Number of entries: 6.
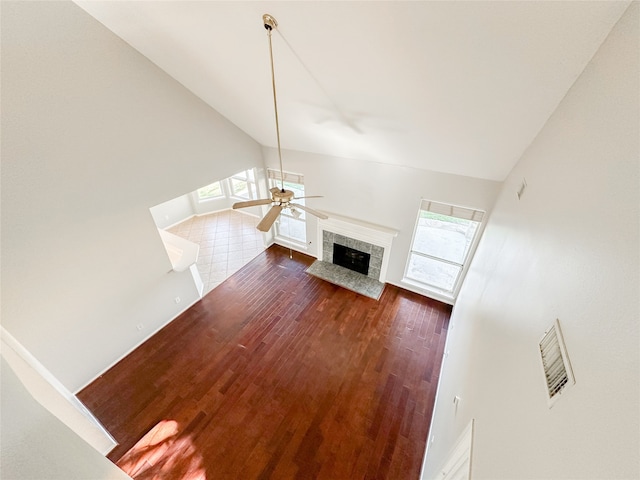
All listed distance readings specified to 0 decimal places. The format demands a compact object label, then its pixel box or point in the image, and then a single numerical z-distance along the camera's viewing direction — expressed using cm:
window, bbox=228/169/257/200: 759
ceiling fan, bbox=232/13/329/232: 222
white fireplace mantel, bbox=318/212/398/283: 512
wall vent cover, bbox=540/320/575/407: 89
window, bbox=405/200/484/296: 438
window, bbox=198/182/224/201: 863
